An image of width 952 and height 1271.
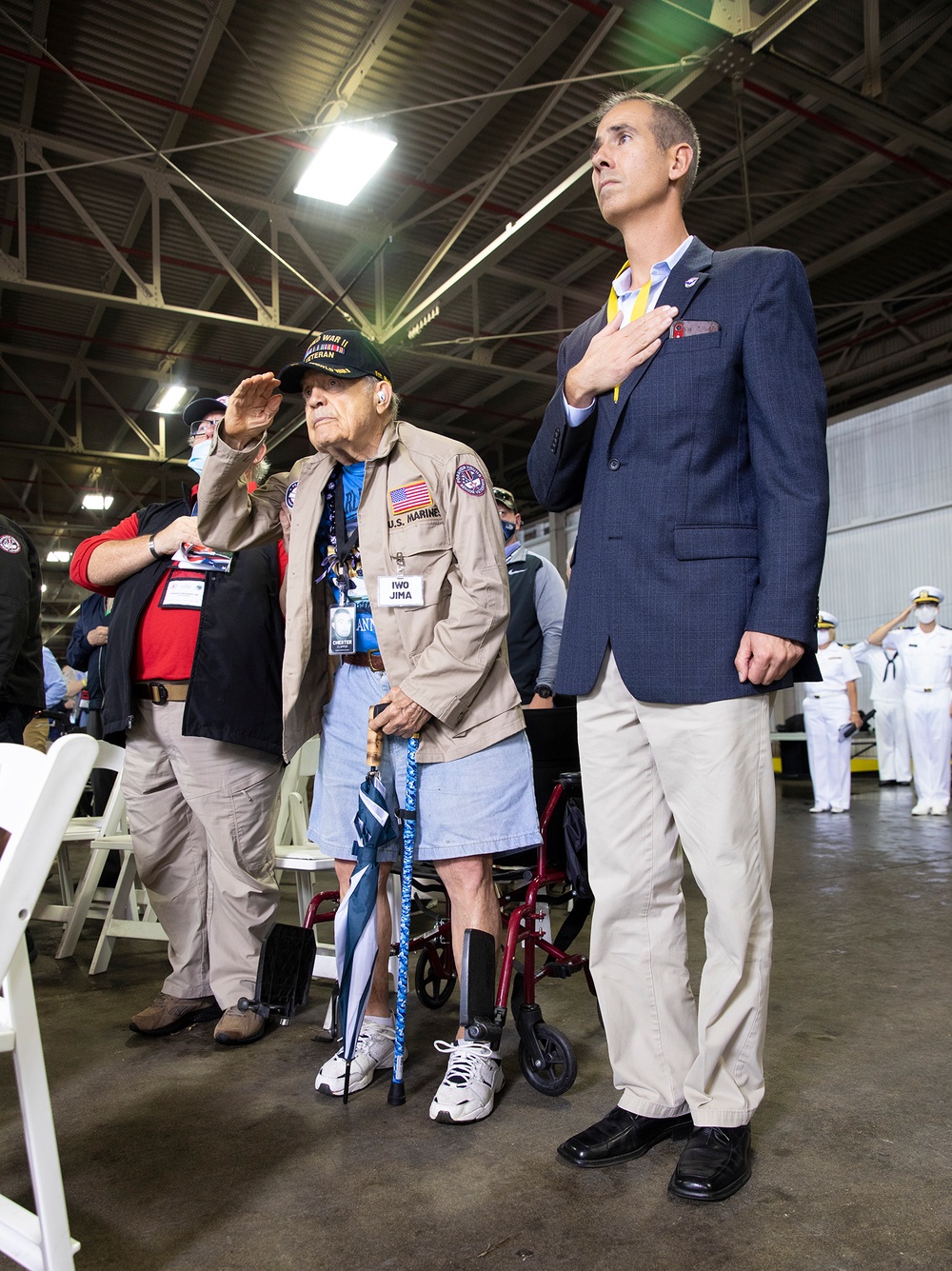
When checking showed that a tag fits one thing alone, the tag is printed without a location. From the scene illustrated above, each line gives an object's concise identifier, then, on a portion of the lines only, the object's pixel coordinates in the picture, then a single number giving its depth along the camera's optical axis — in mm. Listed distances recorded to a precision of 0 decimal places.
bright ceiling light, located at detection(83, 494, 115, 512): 15734
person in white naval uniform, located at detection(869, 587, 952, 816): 8242
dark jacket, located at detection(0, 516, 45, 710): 3119
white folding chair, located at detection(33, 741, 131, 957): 3746
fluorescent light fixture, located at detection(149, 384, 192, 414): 11508
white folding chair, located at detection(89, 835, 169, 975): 3549
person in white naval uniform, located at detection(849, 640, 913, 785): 11305
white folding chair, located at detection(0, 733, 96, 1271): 1159
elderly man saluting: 2203
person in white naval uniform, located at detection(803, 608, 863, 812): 8570
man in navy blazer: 1681
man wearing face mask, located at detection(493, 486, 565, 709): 3992
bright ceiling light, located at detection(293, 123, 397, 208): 6660
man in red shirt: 2805
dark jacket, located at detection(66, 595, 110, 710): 5215
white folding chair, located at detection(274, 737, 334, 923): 4195
